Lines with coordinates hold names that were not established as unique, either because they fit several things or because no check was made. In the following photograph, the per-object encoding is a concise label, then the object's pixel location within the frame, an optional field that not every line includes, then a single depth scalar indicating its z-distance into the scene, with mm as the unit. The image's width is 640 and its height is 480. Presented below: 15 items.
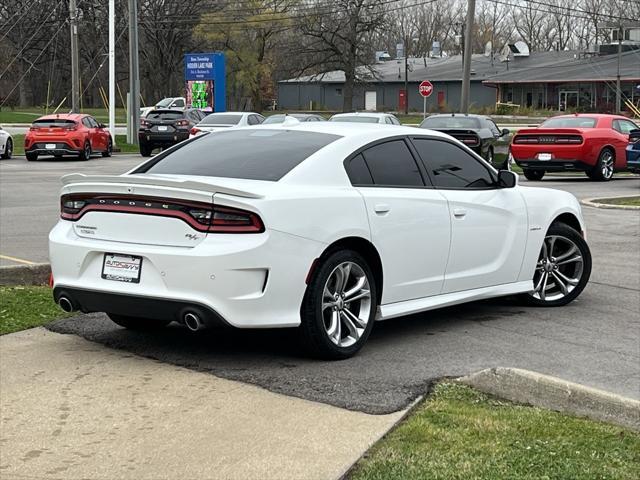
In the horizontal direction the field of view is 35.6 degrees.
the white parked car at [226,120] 31620
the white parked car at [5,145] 31984
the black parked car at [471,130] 26578
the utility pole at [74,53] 40250
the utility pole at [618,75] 58925
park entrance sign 49688
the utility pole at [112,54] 37500
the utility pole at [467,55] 38188
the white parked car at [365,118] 26953
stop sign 49219
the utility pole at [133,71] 38594
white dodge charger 5922
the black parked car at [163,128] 34656
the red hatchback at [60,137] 31266
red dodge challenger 23609
